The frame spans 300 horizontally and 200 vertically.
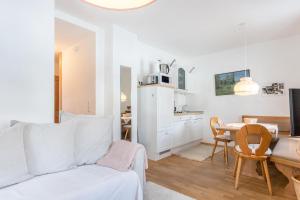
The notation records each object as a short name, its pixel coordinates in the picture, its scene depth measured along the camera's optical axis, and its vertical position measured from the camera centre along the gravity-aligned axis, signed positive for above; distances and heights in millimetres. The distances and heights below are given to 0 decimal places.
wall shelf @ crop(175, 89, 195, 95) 4752 +383
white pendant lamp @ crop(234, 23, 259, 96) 2812 +272
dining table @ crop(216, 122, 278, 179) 2711 -953
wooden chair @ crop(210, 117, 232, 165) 3312 -629
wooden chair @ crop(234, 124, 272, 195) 2189 -558
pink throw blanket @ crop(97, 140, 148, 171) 1735 -514
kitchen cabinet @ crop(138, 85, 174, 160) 3506 -255
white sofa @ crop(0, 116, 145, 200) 1323 -605
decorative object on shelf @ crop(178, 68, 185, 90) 5037 +781
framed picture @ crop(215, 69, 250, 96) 4387 +620
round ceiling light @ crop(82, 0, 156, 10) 1109 +654
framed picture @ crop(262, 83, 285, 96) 3788 +318
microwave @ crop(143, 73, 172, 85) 3760 +591
